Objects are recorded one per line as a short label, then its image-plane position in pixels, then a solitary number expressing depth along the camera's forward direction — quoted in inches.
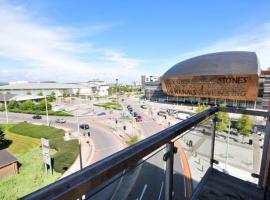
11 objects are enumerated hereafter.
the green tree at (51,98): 2610.0
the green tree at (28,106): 1830.7
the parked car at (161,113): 1572.3
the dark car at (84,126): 1104.8
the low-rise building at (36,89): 3307.1
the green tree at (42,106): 1797.7
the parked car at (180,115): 1456.8
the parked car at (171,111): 1591.3
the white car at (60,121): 1333.7
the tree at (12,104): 1961.7
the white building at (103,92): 4167.3
